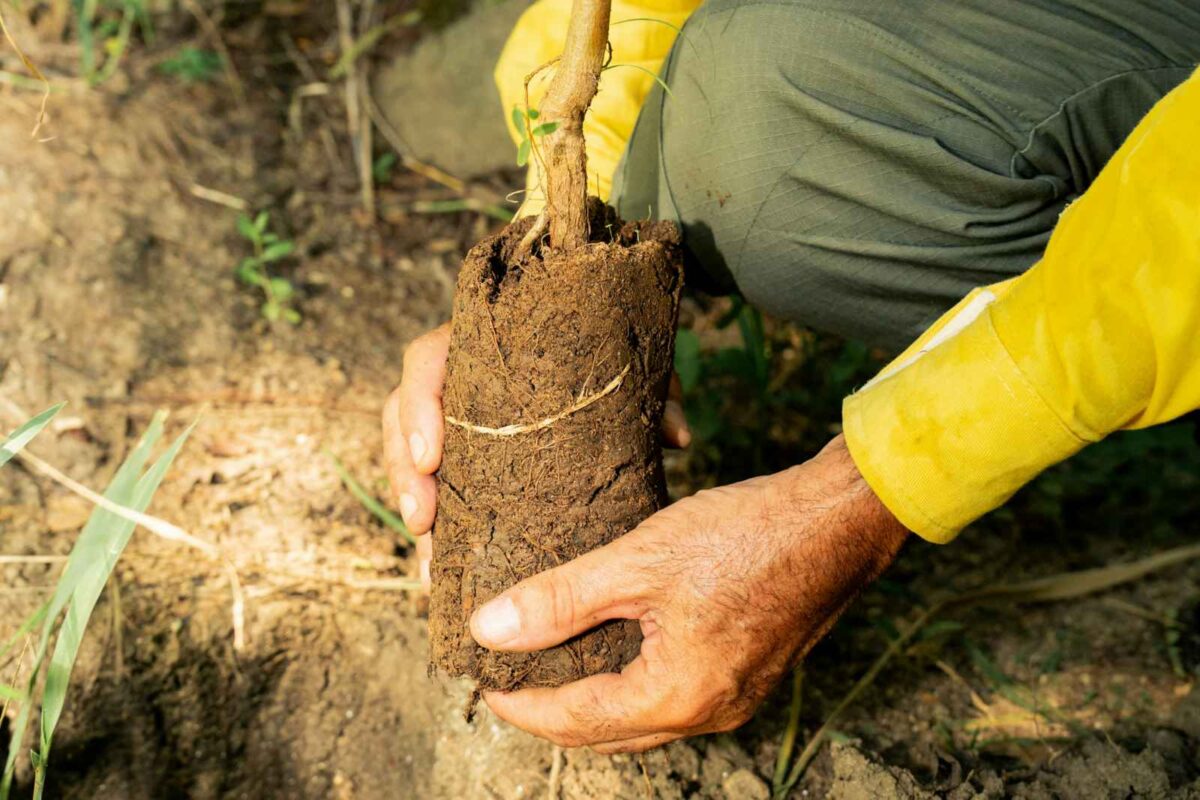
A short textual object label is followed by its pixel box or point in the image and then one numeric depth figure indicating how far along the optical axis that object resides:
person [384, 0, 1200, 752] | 1.10
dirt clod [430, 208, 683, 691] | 1.31
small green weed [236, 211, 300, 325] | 2.29
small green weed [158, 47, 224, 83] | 2.74
